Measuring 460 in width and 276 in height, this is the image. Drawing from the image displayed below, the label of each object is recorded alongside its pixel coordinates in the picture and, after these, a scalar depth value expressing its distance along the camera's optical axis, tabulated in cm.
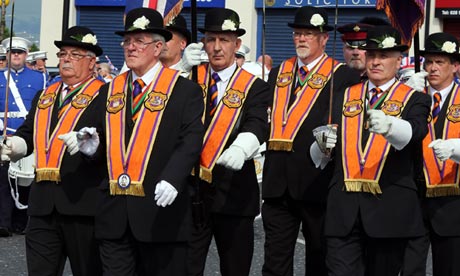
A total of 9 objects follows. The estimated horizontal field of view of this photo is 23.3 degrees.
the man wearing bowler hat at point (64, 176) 687
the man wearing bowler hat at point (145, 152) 631
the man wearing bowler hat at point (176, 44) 770
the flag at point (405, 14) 773
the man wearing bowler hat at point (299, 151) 760
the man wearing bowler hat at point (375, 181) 671
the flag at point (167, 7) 785
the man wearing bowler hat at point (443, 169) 735
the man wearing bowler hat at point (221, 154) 729
